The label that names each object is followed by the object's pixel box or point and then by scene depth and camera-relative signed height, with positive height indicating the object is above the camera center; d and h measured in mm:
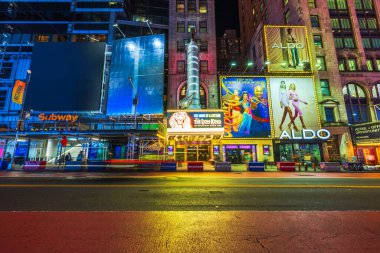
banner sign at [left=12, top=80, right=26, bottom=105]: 25578 +9345
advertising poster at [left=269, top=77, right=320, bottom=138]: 28531 +8094
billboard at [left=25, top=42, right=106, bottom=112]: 30500 +13647
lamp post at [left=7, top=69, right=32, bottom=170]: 21361 +3355
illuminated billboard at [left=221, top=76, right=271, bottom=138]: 28266 +7774
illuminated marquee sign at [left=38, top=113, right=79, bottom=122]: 25605 +5652
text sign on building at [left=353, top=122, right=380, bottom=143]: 24266 +3280
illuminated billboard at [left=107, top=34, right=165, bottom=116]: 30188 +13805
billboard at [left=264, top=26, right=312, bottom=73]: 31000 +18142
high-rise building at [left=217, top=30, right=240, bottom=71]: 66525 +42714
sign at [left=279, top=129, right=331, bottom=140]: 27703 +3294
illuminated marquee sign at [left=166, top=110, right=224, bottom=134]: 22969 +4496
